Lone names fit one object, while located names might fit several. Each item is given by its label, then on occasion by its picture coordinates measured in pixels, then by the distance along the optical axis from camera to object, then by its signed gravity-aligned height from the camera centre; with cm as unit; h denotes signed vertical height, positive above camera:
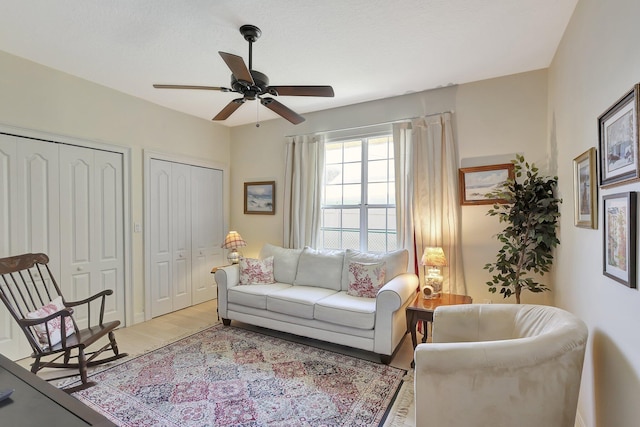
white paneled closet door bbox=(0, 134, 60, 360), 269 +8
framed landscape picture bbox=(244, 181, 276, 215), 452 +26
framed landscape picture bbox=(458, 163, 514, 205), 305 +35
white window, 376 +25
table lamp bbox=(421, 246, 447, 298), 291 -56
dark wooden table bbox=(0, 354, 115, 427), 94 -65
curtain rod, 336 +112
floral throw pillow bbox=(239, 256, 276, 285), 365 -70
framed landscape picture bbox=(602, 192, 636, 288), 120 -10
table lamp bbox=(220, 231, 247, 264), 409 -39
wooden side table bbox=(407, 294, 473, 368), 257 -80
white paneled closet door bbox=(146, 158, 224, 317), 390 -26
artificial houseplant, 246 -11
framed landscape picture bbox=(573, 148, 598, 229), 165 +15
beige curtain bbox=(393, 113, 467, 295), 323 +26
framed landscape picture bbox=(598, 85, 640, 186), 119 +33
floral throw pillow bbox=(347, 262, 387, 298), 310 -67
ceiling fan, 215 +91
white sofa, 268 -86
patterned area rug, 201 -134
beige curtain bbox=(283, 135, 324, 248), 410 +35
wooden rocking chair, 222 -84
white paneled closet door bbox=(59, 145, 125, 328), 311 -15
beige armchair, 133 -75
